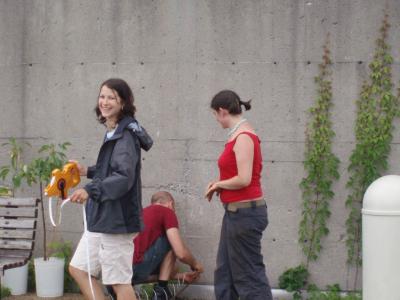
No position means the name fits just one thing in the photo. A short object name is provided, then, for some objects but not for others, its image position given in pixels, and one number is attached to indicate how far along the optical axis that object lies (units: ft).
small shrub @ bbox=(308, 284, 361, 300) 39.65
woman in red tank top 32.53
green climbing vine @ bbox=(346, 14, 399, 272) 39.55
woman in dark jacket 30.01
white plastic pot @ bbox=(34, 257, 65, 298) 41.86
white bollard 34.50
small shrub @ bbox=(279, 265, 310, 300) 40.45
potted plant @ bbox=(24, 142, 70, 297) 41.68
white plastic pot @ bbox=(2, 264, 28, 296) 42.50
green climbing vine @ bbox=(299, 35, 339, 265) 40.27
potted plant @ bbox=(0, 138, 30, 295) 42.50
